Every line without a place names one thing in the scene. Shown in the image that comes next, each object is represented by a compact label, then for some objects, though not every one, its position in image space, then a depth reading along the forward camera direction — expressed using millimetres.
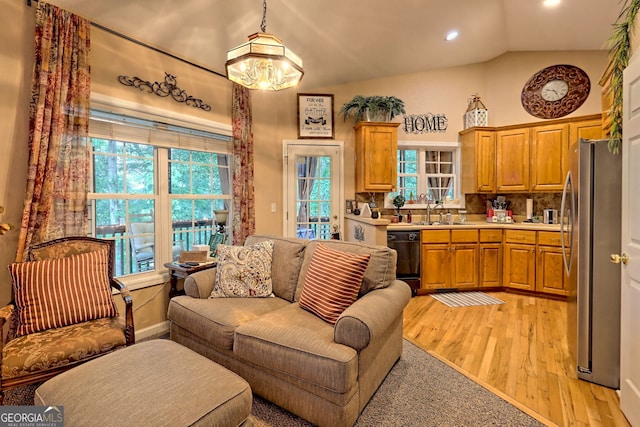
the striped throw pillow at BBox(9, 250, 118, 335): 1918
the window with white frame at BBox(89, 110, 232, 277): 2764
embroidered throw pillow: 2531
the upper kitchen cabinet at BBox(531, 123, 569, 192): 4129
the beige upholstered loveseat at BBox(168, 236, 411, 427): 1662
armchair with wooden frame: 1696
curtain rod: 2550
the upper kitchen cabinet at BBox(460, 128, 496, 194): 4586
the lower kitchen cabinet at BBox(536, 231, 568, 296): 3943
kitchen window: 4953
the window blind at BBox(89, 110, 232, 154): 2645
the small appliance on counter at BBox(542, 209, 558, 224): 4371
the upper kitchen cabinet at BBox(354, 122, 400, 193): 4398
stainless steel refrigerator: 2086
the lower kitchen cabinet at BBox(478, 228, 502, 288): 4324
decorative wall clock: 4277
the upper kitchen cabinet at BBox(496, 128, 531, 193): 4391
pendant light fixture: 1878
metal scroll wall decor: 2782
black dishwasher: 4191
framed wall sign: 4488
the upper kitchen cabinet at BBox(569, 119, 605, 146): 3939
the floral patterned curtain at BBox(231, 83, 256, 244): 3757
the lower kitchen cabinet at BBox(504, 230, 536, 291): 4129
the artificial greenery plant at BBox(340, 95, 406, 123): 4398
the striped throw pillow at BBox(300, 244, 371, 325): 2039
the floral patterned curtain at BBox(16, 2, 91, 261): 2176
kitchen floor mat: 3883
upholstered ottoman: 1174
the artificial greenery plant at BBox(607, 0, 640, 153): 1948
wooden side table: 2925
